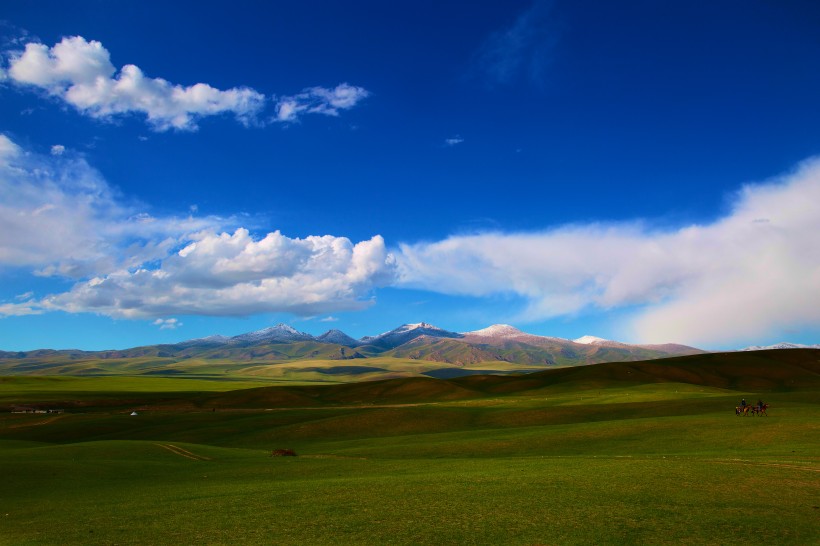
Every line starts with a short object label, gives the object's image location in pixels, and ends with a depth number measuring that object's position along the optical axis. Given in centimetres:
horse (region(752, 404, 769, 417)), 5447
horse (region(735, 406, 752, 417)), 5640
